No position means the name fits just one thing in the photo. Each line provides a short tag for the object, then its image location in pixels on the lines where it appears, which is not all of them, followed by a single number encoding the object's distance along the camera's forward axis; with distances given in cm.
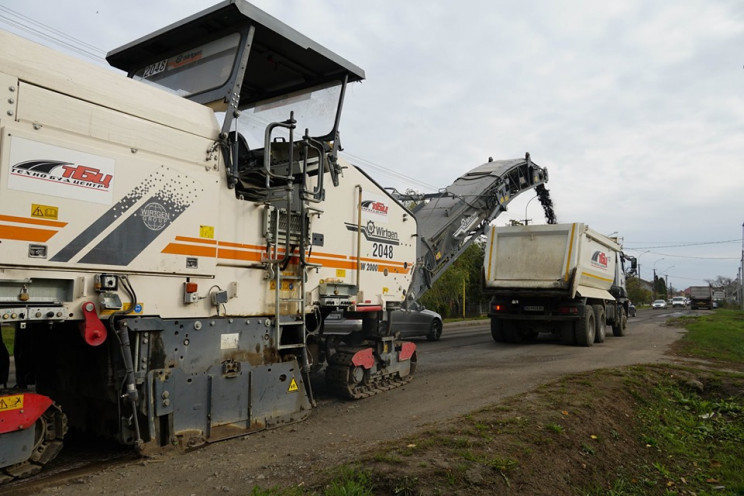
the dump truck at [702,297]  5875
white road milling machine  414
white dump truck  1364
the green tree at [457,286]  2989
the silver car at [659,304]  6456
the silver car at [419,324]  1520
